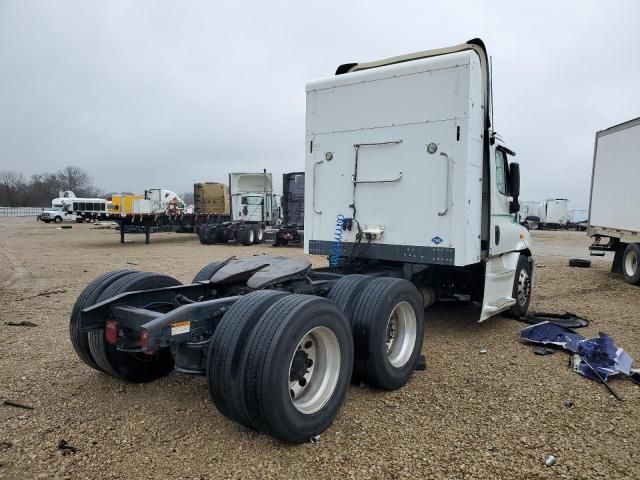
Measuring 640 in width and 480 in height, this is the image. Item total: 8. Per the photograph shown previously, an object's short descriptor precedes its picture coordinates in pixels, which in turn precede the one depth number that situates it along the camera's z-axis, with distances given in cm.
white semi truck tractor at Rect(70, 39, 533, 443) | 307
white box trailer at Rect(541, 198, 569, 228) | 4919
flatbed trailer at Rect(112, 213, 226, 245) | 2036
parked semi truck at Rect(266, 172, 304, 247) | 2055
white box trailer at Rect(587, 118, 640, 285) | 1082
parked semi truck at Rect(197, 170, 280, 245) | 2338
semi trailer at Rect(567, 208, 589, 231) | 5040
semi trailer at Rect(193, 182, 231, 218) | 2708
